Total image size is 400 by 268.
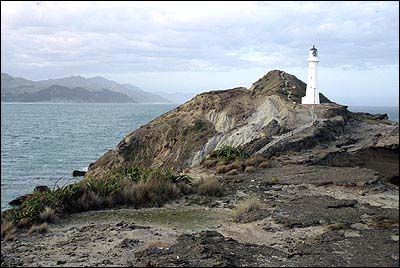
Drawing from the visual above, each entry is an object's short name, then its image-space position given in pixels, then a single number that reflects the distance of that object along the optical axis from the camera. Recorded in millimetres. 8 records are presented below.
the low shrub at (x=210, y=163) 18348
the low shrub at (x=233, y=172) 16181
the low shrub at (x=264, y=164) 16938
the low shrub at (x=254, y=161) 17122
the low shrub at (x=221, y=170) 16747
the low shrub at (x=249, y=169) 16344
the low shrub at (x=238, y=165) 16781
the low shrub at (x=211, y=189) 13109
